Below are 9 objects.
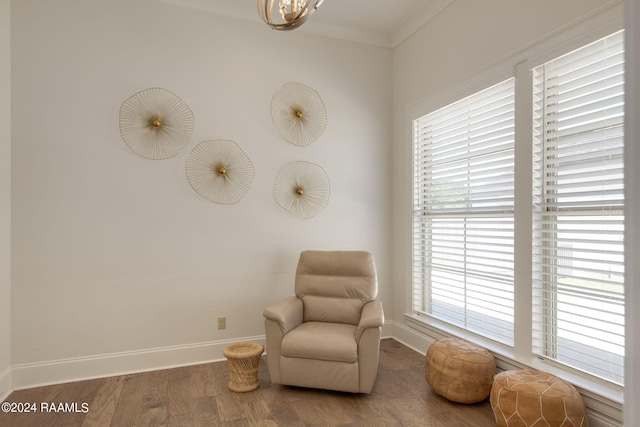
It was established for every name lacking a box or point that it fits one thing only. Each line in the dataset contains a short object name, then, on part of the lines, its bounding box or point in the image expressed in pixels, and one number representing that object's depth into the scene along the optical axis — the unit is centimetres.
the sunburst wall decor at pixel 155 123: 314
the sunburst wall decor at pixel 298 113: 361
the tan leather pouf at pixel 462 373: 253
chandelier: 185
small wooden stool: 275
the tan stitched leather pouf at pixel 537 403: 203
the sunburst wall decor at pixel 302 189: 361
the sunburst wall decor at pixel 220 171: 333
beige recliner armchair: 264
